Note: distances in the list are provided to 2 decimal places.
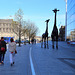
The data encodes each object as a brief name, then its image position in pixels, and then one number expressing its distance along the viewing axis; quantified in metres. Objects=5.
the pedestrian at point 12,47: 9.58
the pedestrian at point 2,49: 9.74
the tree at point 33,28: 77.49
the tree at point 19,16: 38.03
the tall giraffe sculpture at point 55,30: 26.62
